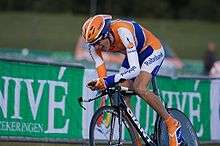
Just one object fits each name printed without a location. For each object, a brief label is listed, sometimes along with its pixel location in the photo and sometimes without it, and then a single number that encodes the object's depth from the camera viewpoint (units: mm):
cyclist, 15875
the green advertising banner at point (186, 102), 22766
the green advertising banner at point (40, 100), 19609
